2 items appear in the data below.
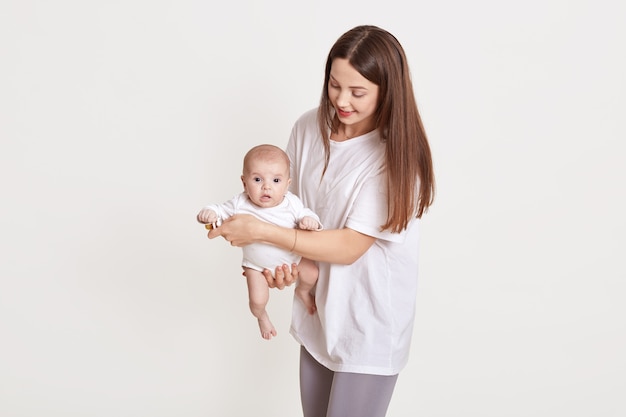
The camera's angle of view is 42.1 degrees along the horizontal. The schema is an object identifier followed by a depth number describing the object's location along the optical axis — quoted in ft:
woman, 7.87
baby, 8.07
